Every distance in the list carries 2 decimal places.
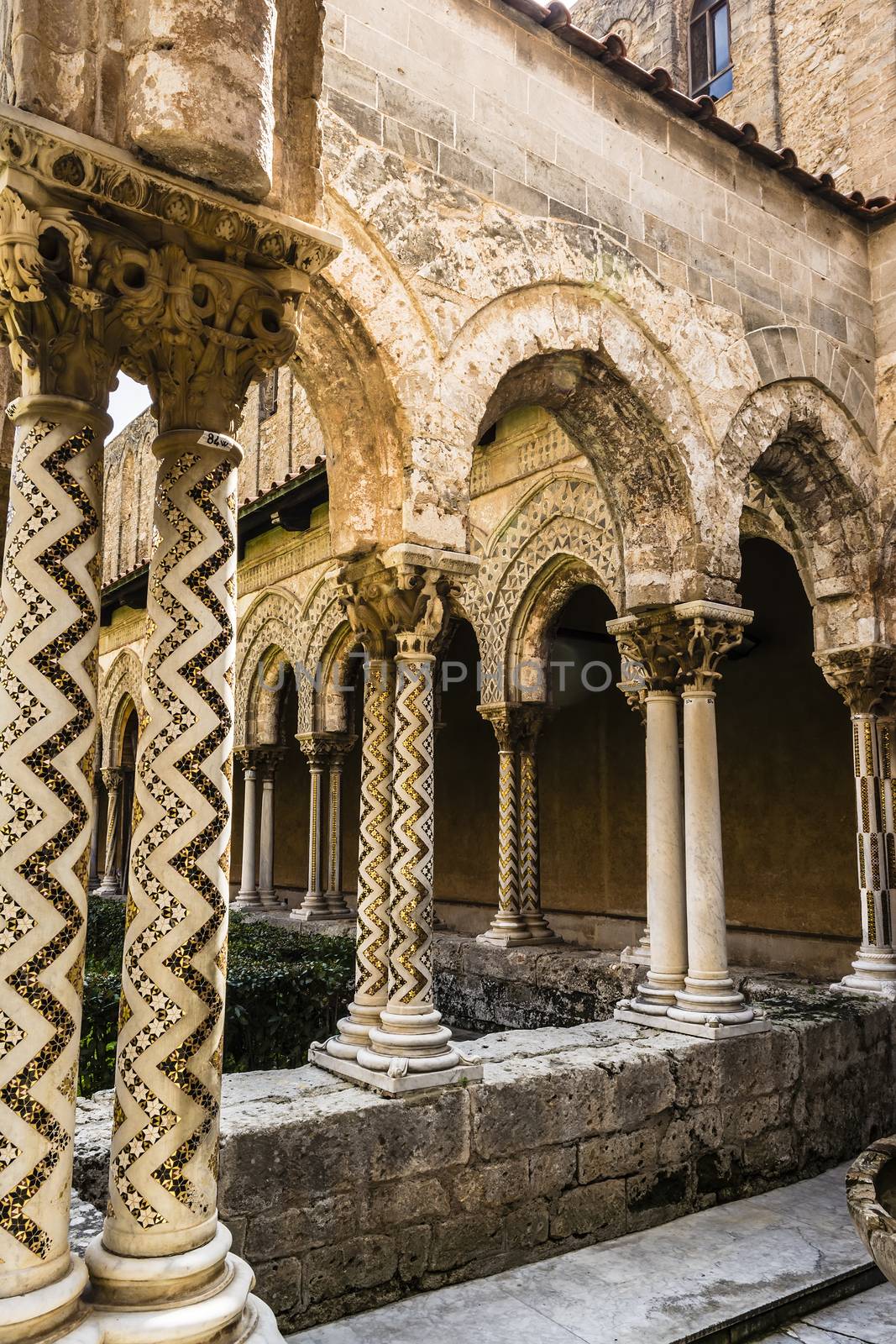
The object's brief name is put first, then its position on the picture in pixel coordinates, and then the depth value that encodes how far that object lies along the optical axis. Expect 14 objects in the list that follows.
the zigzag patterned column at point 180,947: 2.07
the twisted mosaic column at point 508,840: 9.14
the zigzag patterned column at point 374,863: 4.41
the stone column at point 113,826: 16.78
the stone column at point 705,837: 5.25
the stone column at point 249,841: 13.52
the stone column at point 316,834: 12.18
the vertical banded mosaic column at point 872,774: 6.62
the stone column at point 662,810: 5.54
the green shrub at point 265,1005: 5.63
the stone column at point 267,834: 13.55
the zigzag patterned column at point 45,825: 1.91
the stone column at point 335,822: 12.23
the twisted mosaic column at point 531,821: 9.38
